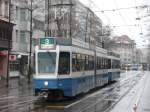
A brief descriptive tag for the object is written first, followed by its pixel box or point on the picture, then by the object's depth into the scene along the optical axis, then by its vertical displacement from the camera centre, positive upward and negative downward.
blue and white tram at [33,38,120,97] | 22.91 +0.15
